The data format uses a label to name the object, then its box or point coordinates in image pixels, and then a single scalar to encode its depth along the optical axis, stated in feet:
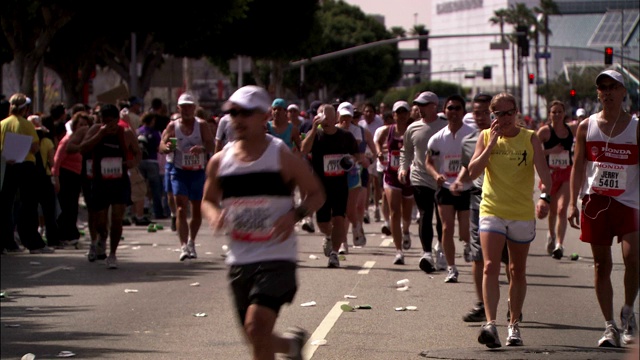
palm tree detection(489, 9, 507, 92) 441.27
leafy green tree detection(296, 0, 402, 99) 332.80
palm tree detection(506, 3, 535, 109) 419.33
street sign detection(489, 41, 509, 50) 353.98
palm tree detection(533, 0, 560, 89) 397.60
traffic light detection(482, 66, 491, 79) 247.50
